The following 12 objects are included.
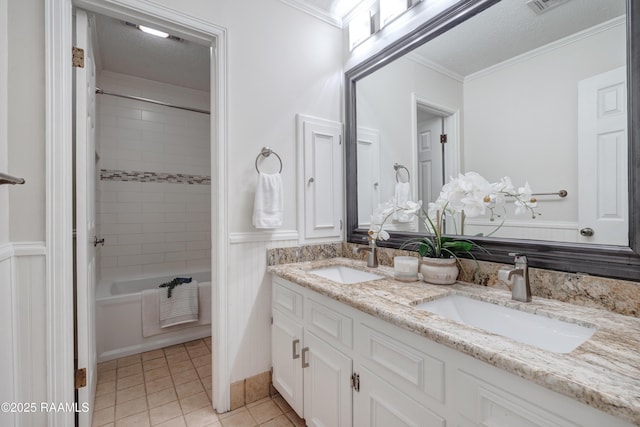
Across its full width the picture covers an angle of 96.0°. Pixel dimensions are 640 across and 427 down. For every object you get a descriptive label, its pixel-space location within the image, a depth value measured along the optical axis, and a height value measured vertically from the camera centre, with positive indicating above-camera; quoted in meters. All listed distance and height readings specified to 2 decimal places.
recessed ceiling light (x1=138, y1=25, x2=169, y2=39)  2.07 +1.33
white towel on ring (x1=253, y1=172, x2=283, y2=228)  1.63 +0.06
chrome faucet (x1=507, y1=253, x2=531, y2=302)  1.01 -0.25
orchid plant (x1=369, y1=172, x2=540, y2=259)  1.15 +0.02
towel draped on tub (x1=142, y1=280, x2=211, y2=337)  2.36 -0.82
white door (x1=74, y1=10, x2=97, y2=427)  1.39 +0.01
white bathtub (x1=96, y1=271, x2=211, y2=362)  2.20 -0.92
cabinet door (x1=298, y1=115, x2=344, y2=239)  1.87 +0.24
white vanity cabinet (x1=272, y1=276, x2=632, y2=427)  0.63 -0.50
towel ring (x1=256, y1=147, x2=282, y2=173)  1.70 +0.36
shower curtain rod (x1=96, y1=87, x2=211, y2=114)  2.46 +1.03
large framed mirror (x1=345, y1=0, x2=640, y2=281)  0.94 +0.40
